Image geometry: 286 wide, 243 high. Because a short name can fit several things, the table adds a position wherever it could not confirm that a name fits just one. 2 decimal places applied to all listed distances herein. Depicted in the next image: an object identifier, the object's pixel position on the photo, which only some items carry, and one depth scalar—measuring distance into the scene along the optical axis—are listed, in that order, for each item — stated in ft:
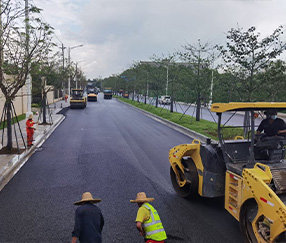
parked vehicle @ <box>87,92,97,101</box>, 181.49
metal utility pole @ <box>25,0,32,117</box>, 62.26
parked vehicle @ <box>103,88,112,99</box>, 225.56
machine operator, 19.76
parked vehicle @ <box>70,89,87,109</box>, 119.85
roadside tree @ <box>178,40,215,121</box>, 70.54
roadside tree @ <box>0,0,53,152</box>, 37.29
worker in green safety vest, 14.49
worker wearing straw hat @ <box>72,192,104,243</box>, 14.03
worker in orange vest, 42.96
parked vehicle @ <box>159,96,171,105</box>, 160.35
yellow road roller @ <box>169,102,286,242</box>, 14.32
